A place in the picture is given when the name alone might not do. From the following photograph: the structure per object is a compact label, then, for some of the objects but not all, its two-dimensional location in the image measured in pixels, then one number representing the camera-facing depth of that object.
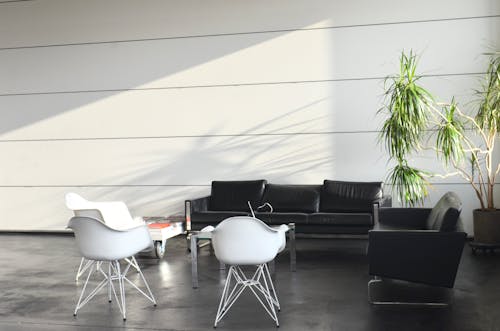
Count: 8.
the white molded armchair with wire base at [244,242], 4.62
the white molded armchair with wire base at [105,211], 6.57
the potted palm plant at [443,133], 6.83
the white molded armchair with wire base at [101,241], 4.91
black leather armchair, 5.01
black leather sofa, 7.37
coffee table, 5.83
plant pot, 6.99
